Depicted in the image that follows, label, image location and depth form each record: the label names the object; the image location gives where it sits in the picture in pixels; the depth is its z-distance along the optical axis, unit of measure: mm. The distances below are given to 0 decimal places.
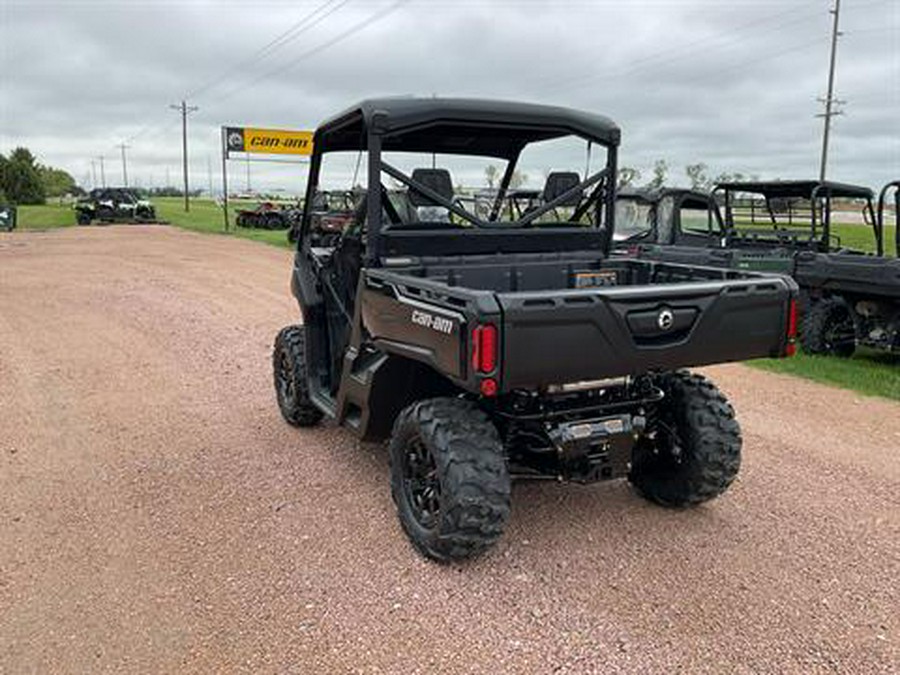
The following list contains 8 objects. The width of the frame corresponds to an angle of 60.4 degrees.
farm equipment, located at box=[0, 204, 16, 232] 30170
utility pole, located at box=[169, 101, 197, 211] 50312
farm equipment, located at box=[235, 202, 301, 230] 31906
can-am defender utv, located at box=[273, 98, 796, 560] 3105
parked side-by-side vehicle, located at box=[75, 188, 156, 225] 35406
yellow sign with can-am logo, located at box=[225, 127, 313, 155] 30453
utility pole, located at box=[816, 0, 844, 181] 33625
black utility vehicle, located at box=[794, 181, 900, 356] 7754
